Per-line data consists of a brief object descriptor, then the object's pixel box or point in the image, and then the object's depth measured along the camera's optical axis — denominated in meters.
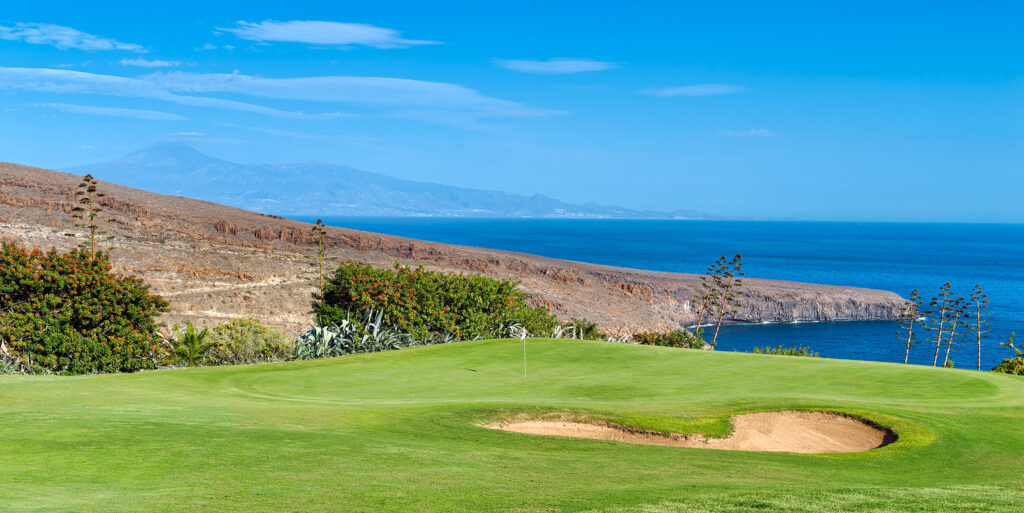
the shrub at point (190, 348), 24.23
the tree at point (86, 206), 73.62
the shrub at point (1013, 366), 26.89
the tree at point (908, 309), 79.31
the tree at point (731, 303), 84.76
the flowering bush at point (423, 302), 26.92
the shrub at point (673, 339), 37.37
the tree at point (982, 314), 76.78
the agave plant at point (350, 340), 23.27
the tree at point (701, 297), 84.19
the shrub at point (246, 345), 25.30
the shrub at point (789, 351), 36.49
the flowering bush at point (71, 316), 21.27
